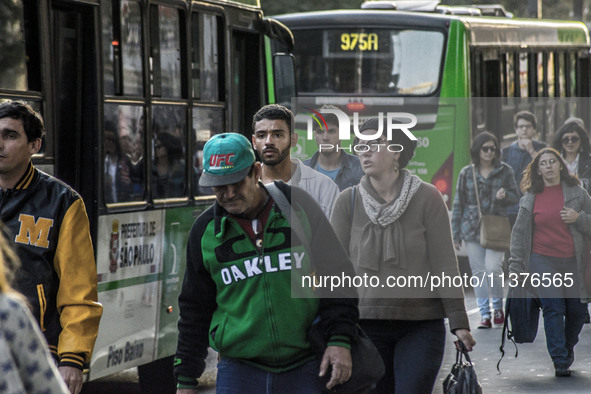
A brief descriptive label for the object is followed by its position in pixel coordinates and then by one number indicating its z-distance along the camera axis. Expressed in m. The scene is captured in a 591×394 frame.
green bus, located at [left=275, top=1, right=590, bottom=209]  27.79
